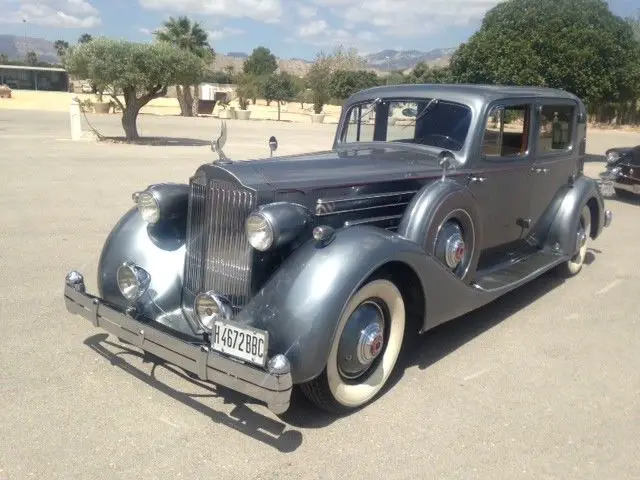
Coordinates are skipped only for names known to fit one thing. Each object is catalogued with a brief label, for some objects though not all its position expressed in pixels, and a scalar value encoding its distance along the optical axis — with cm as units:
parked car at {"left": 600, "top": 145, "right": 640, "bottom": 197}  1020
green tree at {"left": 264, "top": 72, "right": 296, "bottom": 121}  3933
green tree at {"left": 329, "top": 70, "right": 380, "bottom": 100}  3794
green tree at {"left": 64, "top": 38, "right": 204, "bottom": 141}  1653
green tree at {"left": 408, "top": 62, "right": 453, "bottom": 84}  1744
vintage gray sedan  278
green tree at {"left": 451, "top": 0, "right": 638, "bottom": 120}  1459
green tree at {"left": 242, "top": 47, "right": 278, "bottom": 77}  6173
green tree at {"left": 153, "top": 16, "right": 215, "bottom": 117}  3353
